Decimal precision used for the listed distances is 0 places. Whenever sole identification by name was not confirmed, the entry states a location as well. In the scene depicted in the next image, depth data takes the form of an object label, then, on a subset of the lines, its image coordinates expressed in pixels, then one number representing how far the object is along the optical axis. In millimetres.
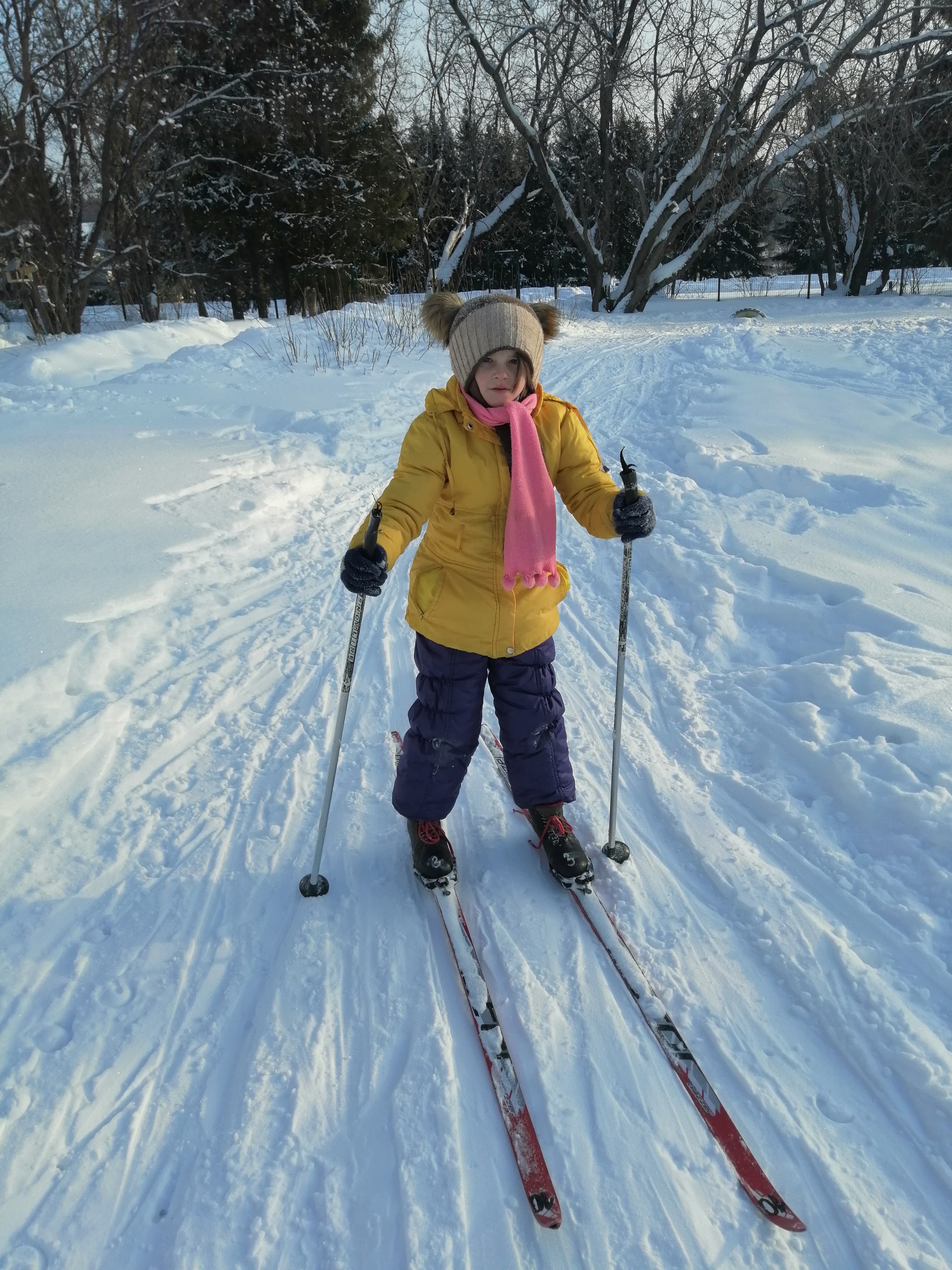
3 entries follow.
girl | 2240
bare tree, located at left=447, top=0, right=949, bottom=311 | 16906
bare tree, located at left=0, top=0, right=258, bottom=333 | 12984
